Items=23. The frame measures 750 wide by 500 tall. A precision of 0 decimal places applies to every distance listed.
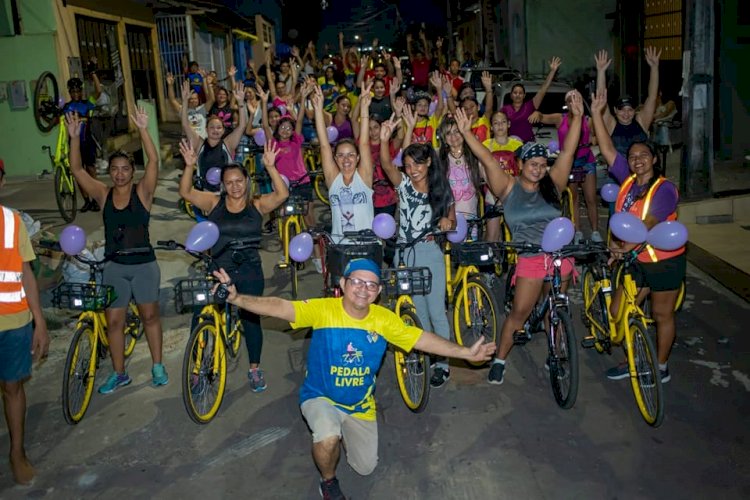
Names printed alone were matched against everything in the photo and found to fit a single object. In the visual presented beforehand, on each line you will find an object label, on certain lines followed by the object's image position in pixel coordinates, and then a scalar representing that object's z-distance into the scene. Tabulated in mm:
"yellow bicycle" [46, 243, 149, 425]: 5570
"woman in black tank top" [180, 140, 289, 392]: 6031
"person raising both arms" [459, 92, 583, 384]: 5848
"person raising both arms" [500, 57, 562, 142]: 10875
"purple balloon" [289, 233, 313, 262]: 5816
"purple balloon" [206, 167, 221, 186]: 8547
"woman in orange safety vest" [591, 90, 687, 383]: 5801
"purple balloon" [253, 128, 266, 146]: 10741
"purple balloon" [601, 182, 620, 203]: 7176
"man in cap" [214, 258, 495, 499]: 4359
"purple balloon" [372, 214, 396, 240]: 5859
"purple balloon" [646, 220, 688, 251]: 5324
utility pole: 11305
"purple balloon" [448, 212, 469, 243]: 6273
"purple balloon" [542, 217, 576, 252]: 5379
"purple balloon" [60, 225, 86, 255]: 5766
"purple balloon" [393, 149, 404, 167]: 8211
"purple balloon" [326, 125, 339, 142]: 10496
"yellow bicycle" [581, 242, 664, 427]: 5289
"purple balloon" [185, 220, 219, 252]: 5418
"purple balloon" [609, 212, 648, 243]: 5410
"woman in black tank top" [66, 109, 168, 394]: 6102
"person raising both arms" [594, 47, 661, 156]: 9138
